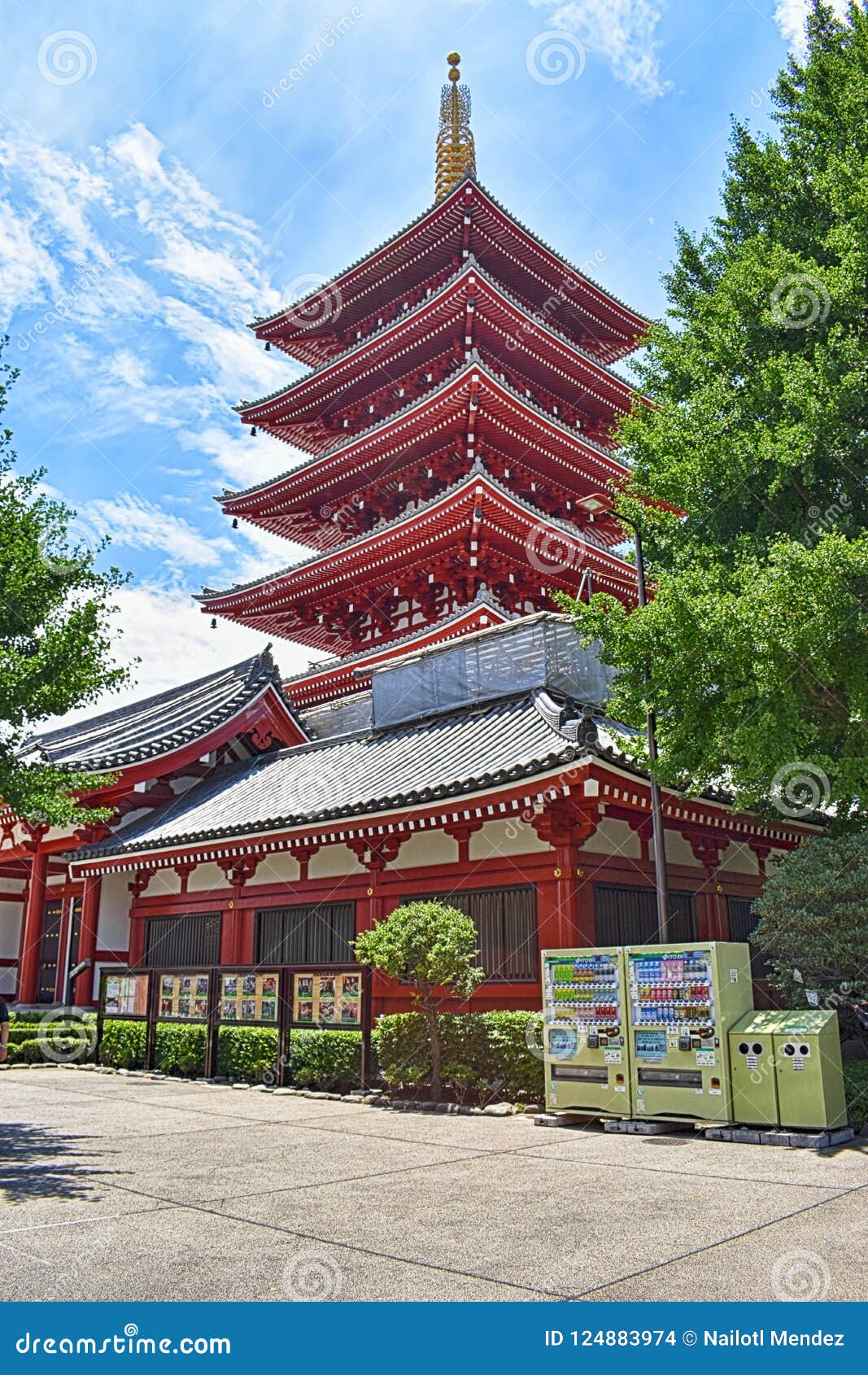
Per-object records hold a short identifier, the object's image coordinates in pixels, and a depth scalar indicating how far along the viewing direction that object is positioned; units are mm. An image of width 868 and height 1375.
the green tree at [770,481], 10453
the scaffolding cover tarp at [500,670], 17734
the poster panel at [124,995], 17078
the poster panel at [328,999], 14086
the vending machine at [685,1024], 10227
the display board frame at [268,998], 13961
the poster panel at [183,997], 15984
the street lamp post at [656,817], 12414
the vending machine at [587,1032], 10953
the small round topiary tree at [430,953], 12391
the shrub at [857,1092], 10086
